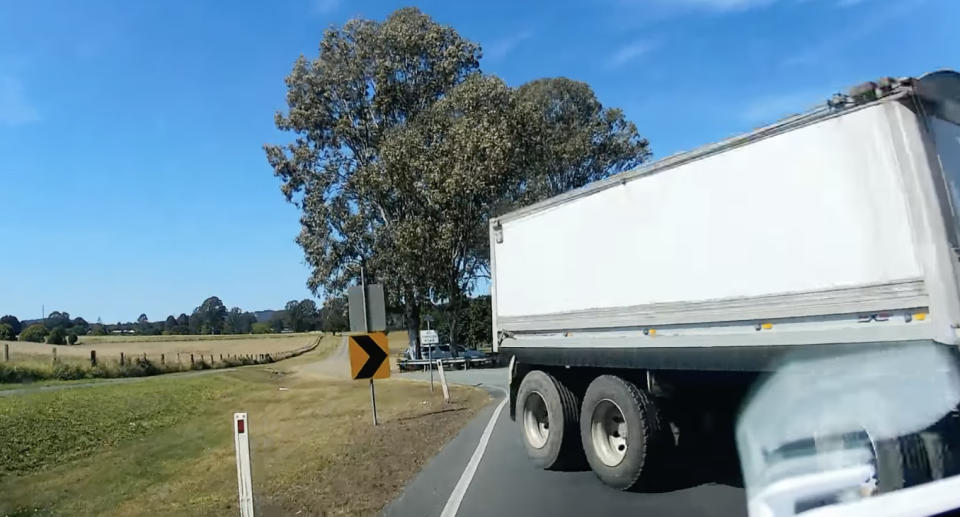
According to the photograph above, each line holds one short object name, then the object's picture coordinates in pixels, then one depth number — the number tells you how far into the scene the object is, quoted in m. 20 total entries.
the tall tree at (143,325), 129.75
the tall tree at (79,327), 96.04
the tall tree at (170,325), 128.93
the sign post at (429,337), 37.16
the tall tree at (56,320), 87.43
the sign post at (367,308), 16.55
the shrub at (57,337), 72.56
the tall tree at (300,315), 152.50
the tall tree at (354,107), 40.22
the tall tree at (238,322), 144.62
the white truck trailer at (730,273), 5.16
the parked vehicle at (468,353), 47.87
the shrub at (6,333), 71.12
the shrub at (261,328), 145.99
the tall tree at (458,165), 33.59
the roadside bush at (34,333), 71.38
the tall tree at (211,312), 148.77
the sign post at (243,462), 7.72
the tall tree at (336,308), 40.97
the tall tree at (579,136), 42.69
